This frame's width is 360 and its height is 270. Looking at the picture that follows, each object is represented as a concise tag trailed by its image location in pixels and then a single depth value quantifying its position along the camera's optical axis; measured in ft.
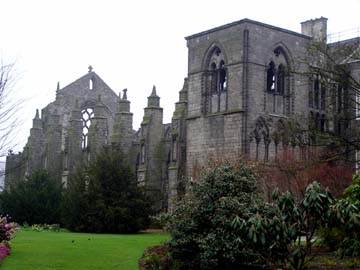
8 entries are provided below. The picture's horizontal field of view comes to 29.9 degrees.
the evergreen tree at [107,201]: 107.34
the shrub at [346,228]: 47.06
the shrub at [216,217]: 57.93
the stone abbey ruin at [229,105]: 124.06
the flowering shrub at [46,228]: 112.57
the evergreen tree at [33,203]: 136.26
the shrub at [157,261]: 59.77
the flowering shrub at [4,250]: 60.88
